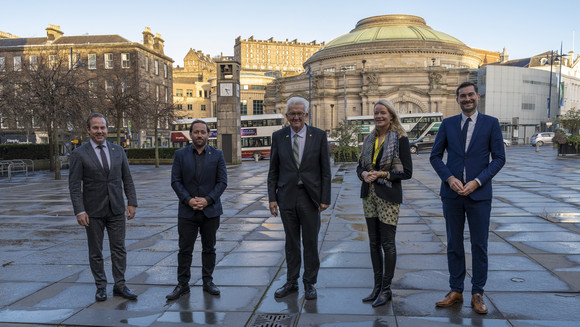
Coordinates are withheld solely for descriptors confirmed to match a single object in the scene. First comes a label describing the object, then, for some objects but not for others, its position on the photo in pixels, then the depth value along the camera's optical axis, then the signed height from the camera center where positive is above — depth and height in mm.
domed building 76312 +8428
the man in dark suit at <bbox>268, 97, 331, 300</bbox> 4832 -645
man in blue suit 4344 -547
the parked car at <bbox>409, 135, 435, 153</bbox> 44378 -1958
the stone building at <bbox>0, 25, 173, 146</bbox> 54312 +7975
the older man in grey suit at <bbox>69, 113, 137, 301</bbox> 4844 -781
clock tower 30781 +1285
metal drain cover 4180 -1786
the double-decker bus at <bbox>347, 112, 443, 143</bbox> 47306 -77
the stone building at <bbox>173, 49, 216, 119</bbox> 109500 +7339
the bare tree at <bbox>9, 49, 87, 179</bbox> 21469 +1053
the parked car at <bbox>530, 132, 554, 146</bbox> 52250 -1517
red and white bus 43469 -837
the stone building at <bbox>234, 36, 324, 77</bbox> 180875 +27002
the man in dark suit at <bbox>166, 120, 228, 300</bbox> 4961 -759
